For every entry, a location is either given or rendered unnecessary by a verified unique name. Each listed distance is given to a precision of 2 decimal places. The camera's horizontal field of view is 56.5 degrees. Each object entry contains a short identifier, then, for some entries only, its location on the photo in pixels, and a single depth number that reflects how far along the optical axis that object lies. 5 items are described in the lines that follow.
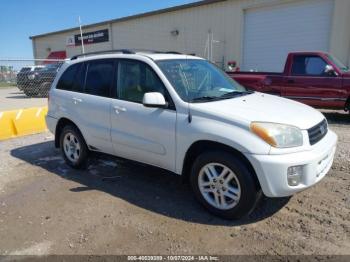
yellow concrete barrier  7.36
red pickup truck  8.34
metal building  13.96
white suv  3.17
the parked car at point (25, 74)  16.20
